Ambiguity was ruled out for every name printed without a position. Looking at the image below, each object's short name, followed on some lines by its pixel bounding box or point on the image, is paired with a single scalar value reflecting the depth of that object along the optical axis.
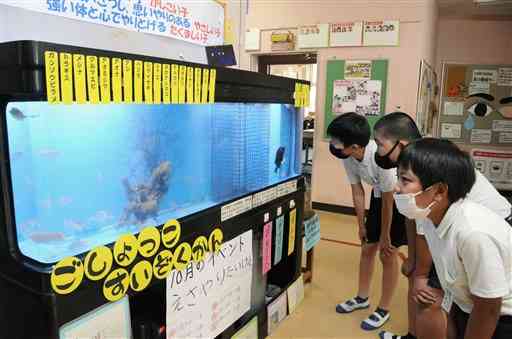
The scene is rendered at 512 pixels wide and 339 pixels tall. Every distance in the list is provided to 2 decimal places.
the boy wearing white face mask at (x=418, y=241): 1.47
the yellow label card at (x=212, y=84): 1.19
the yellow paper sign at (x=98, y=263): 0.93
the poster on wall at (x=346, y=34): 4.04
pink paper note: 1.68
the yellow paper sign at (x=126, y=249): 0.99
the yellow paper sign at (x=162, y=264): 1.11
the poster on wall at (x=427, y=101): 3.99
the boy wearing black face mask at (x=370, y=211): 1.92
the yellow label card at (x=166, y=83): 1.02
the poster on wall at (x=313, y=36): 4.20
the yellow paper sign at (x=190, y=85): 1.10
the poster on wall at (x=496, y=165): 5.04
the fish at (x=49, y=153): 0.88
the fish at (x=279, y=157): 1.84
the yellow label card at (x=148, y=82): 0.97
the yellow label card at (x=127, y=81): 0.92
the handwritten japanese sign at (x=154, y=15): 1.14
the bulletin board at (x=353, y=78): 4.01
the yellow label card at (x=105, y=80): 0.86
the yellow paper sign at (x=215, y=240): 1.32
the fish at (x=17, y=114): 0.83
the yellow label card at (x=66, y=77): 0.79
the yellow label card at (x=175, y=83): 1.05
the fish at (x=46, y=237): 0.91
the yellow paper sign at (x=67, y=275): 0.86
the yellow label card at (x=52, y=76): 0.76
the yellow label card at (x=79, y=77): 0.81
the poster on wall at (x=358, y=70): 4.05
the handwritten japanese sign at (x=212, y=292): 1.23
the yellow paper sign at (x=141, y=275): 1.05
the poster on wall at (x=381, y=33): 3.90
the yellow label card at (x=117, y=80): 0.89
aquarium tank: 0.88
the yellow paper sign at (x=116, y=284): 0.98
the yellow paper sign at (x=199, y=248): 1.25
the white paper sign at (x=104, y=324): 0.93
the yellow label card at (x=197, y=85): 1.12
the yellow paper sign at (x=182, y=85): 1.07
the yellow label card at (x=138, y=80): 0.94
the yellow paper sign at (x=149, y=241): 1.06
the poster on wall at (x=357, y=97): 4.07
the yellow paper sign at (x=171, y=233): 1.12
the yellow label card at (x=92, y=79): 0.84
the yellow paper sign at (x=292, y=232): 1.91
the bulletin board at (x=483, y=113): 4.96
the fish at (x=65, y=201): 0.94
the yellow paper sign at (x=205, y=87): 1.16
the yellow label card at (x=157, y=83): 0.99
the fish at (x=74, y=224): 0.97
